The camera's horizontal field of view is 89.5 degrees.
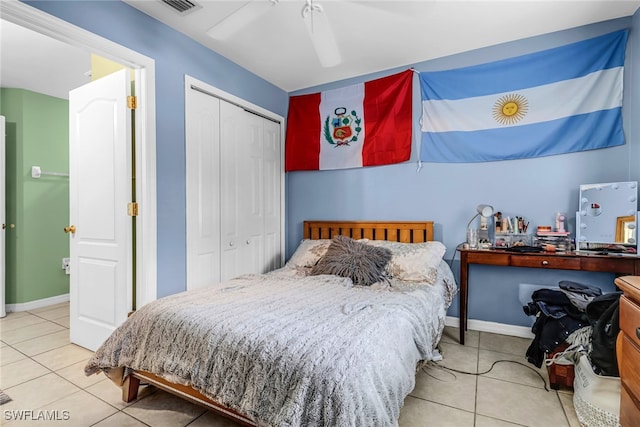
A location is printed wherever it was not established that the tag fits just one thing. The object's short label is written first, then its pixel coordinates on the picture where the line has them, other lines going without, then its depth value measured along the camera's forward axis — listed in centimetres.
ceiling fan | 179
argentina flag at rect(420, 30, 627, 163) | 244
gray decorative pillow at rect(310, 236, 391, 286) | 251
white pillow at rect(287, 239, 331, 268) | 295
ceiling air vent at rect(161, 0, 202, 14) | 220
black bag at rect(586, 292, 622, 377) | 144
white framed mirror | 224
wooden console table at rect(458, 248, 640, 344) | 215
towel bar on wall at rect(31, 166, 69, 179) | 374
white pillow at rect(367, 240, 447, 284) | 247
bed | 119
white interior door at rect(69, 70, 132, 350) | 238
